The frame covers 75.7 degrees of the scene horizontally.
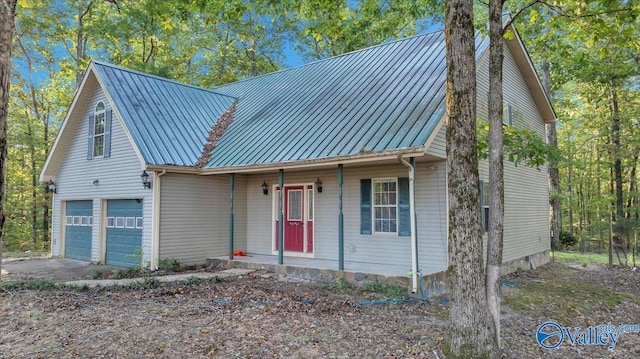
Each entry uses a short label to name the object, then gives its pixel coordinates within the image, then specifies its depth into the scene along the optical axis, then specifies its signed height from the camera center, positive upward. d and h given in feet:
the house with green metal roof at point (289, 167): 30.89 +3.37
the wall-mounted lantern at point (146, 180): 35.45 +2.38
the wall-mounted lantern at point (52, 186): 46.97 +2.52
